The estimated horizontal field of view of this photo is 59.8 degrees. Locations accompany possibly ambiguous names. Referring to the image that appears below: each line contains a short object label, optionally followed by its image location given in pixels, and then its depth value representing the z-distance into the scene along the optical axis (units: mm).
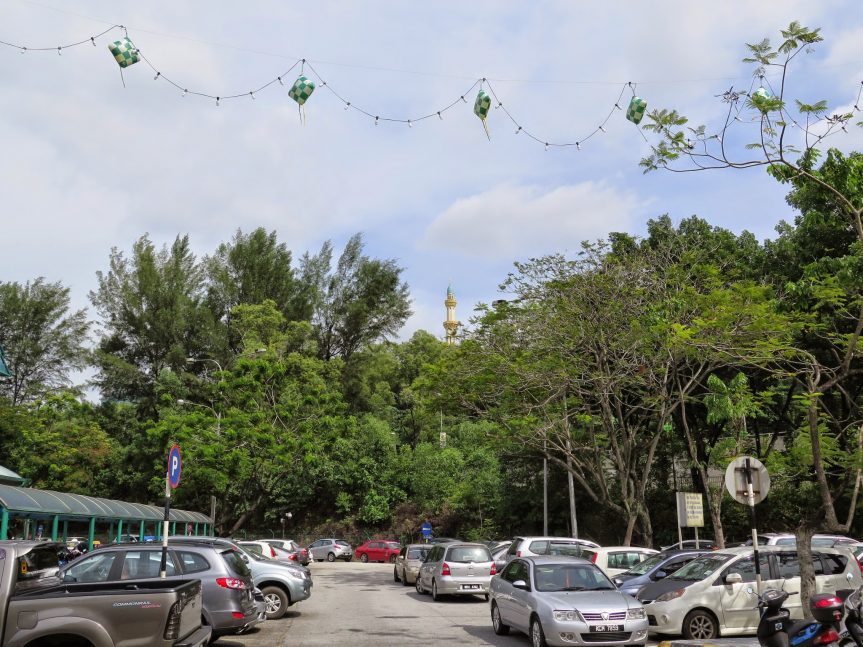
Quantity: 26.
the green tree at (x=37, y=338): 59719
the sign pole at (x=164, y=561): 11018
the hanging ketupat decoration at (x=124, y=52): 11188
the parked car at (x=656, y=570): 15682
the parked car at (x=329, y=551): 49344
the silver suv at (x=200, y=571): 10945
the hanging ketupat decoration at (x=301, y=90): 11961
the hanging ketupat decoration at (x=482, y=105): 12234
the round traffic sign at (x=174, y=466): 13469
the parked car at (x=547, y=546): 19469
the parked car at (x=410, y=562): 26266
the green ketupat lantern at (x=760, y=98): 10084
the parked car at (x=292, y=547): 28700
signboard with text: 22484
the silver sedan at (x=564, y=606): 10844
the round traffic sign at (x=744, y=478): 12188
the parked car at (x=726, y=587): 12477
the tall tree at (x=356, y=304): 60562
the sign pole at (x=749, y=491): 11898
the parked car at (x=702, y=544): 28875
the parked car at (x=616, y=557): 18672
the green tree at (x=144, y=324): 55719
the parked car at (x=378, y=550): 47653
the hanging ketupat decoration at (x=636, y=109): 11945
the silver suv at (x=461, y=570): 19725
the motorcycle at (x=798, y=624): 7043
